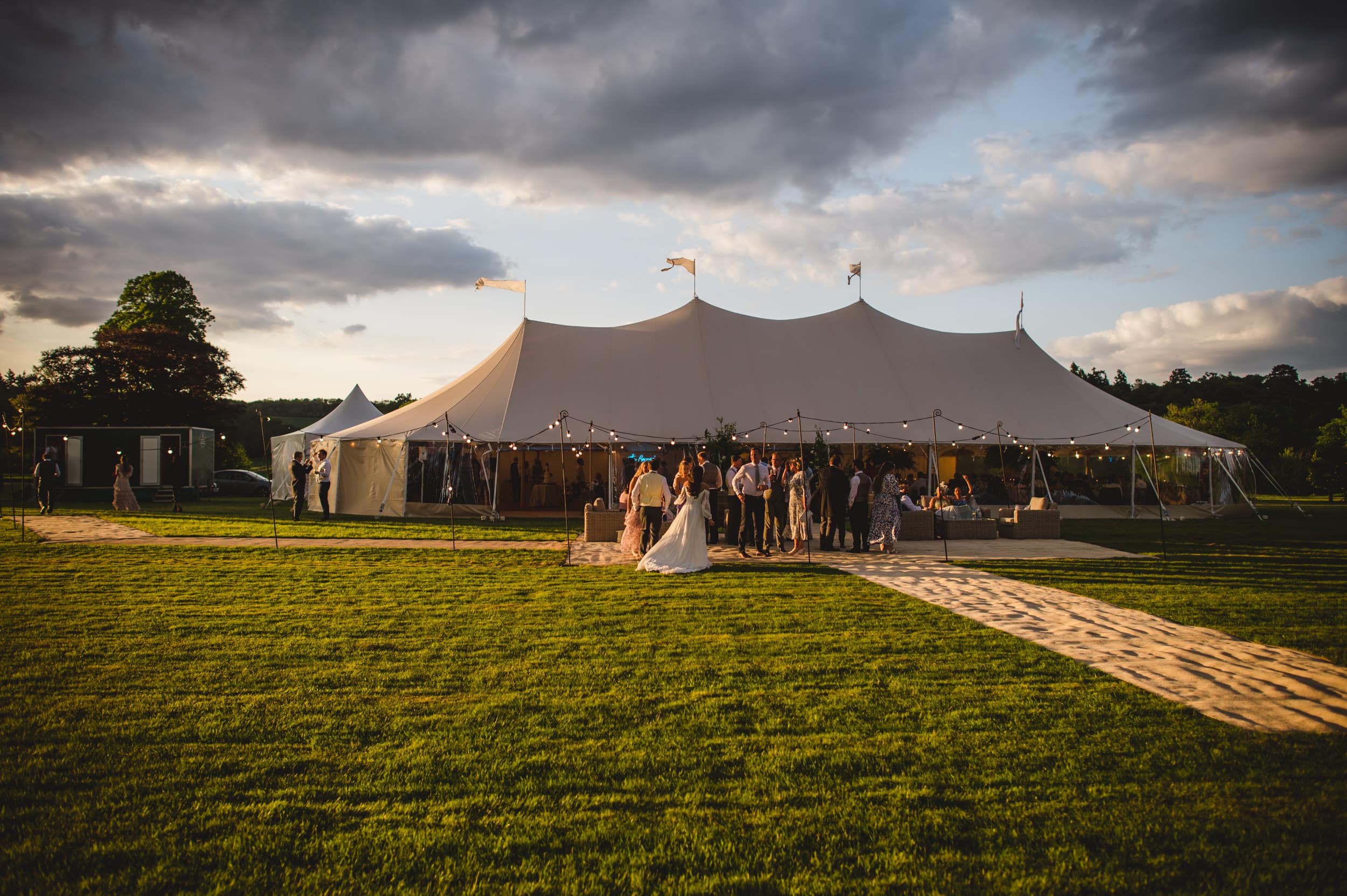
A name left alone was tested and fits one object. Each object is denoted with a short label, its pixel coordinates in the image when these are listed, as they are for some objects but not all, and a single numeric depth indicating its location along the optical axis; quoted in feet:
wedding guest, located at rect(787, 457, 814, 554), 33.22
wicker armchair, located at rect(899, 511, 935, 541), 40.40
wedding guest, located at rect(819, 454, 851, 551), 34.12
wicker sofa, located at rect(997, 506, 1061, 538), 41.57
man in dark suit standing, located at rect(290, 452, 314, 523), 47.44
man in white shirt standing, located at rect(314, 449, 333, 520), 51.57
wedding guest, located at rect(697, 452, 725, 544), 34.45
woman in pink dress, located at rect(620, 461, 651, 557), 33.27
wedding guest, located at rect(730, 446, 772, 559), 32.53
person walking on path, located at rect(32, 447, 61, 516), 53.16
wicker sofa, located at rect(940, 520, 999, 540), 41.16
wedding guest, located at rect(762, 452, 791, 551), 33.06
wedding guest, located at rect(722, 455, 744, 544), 35.29
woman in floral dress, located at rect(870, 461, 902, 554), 34.35
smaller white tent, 71.82
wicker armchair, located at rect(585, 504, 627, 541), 39.99
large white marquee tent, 54.80
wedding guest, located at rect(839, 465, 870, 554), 33.71
